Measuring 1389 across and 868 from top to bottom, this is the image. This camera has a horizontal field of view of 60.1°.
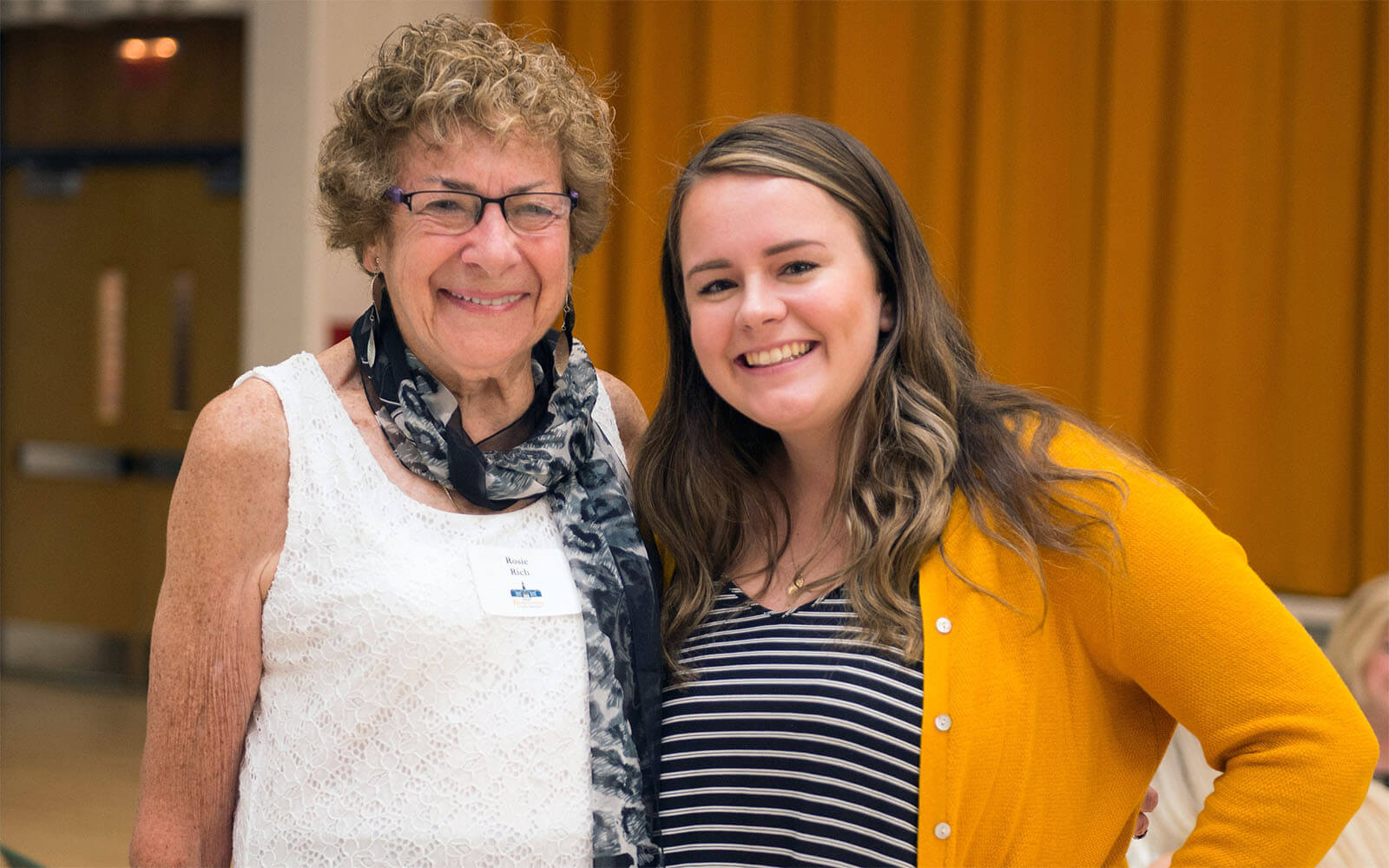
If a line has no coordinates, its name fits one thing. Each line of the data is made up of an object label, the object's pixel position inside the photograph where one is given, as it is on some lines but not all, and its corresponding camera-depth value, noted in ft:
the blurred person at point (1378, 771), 8.02
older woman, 5.11
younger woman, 4.85
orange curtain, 13.21
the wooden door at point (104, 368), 19.03
